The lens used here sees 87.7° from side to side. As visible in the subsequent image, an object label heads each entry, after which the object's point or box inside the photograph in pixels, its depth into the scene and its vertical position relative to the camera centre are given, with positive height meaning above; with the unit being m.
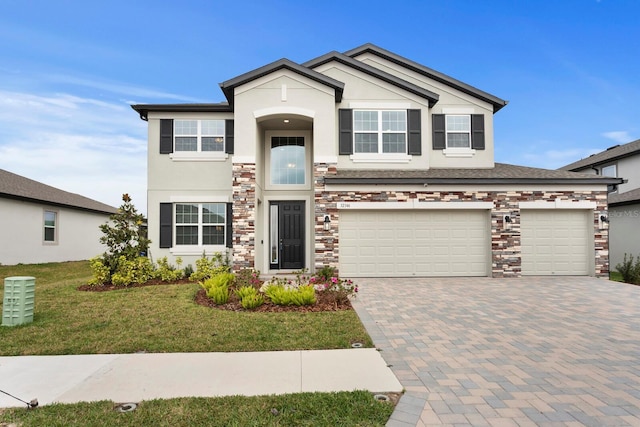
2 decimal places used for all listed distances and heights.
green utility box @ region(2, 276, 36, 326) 6.07 -1.51
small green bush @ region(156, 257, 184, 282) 11.11 -1.76
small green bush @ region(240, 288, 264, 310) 7.13 -1.75
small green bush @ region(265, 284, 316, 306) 7.26 -1.67
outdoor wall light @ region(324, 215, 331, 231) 11.44 -0.07
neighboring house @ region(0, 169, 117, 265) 16.02 -0.14
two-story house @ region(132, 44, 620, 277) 11.59 +1.15
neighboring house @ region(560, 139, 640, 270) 15.22 +0.95
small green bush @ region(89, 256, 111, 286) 10.17 -1.60
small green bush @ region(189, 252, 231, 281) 11.12 -1.60
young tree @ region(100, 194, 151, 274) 10.60 -0.52
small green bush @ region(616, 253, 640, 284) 11.30 -1.86
